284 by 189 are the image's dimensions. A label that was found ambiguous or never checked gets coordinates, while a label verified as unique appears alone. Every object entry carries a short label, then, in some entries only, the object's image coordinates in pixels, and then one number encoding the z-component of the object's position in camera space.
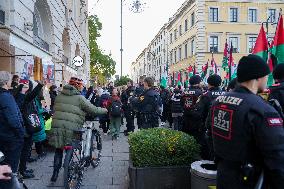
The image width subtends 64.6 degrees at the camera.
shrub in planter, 3.30
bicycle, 3.44
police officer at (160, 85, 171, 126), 9.20
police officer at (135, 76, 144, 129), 8.37
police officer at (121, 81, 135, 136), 7.70
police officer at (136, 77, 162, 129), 5.61
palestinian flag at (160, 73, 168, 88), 13.76
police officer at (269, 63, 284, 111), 2.99
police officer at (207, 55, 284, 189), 1.69
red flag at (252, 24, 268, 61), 4.33
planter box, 3.27
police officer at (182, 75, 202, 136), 4.48
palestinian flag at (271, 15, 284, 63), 3.92
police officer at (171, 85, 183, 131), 7.49
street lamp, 9.46
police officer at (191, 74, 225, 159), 3.86
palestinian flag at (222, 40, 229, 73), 9.01
